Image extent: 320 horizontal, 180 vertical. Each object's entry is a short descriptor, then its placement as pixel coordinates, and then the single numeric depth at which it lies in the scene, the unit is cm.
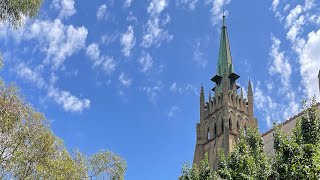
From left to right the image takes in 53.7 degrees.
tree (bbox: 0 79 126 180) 1334
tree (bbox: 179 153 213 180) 1423
